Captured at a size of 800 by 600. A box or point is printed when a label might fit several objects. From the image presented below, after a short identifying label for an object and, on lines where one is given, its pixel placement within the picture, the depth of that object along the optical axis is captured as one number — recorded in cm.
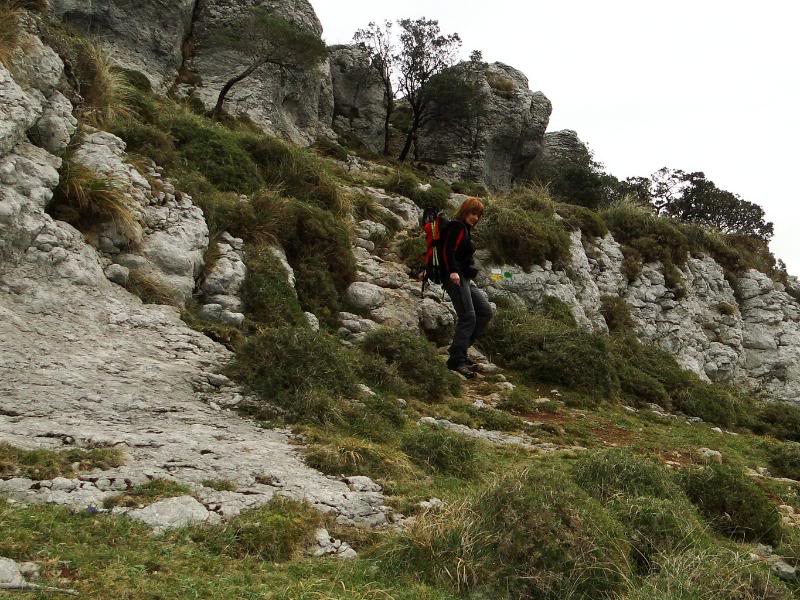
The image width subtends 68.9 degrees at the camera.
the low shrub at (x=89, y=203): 746
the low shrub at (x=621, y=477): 409
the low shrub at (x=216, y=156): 1141
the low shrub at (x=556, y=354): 1012
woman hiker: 848
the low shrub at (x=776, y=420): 1087
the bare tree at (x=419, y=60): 3216
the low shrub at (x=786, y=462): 707
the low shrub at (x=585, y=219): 1864
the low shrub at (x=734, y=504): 436
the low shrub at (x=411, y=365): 791
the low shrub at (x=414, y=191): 1723
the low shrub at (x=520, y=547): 300
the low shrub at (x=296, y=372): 570
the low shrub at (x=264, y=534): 310
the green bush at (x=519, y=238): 1453
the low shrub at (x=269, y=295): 841
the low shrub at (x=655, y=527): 338
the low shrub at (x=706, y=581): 283
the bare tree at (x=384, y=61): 3184
